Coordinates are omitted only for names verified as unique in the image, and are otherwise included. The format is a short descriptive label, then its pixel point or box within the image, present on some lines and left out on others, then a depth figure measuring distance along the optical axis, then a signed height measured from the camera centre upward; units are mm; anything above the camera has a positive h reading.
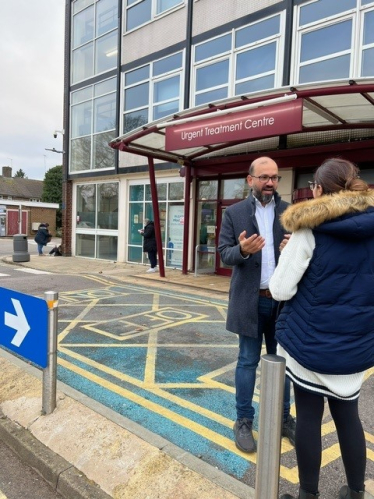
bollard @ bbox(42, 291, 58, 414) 2939 -1161
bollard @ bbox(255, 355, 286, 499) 1707 -928
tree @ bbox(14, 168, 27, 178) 83631 +8348
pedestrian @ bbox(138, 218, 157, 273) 11859 -833
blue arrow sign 3000 -928
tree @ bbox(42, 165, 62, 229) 43562 +3060
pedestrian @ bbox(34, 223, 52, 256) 16688 -1048
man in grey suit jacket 2512 -371
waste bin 14352 -1386
